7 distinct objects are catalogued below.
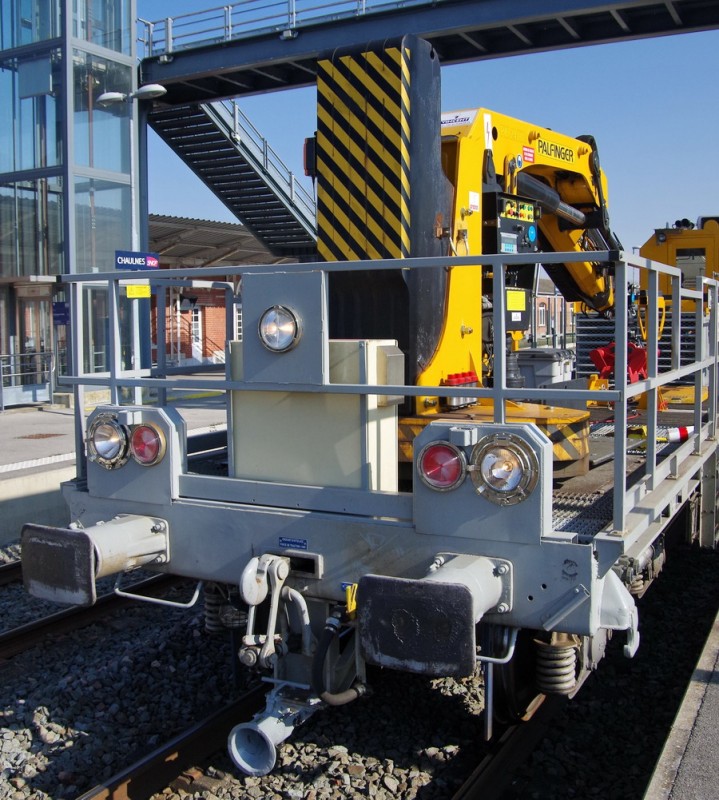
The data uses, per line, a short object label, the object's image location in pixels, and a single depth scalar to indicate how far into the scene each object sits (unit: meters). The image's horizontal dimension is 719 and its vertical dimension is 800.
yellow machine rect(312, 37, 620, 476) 4.76
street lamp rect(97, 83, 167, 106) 16.17
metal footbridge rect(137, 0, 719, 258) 14.85
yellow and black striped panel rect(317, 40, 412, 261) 4.79
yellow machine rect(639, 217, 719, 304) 10.95
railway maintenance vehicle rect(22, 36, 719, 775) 3.52
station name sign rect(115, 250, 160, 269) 11.42
